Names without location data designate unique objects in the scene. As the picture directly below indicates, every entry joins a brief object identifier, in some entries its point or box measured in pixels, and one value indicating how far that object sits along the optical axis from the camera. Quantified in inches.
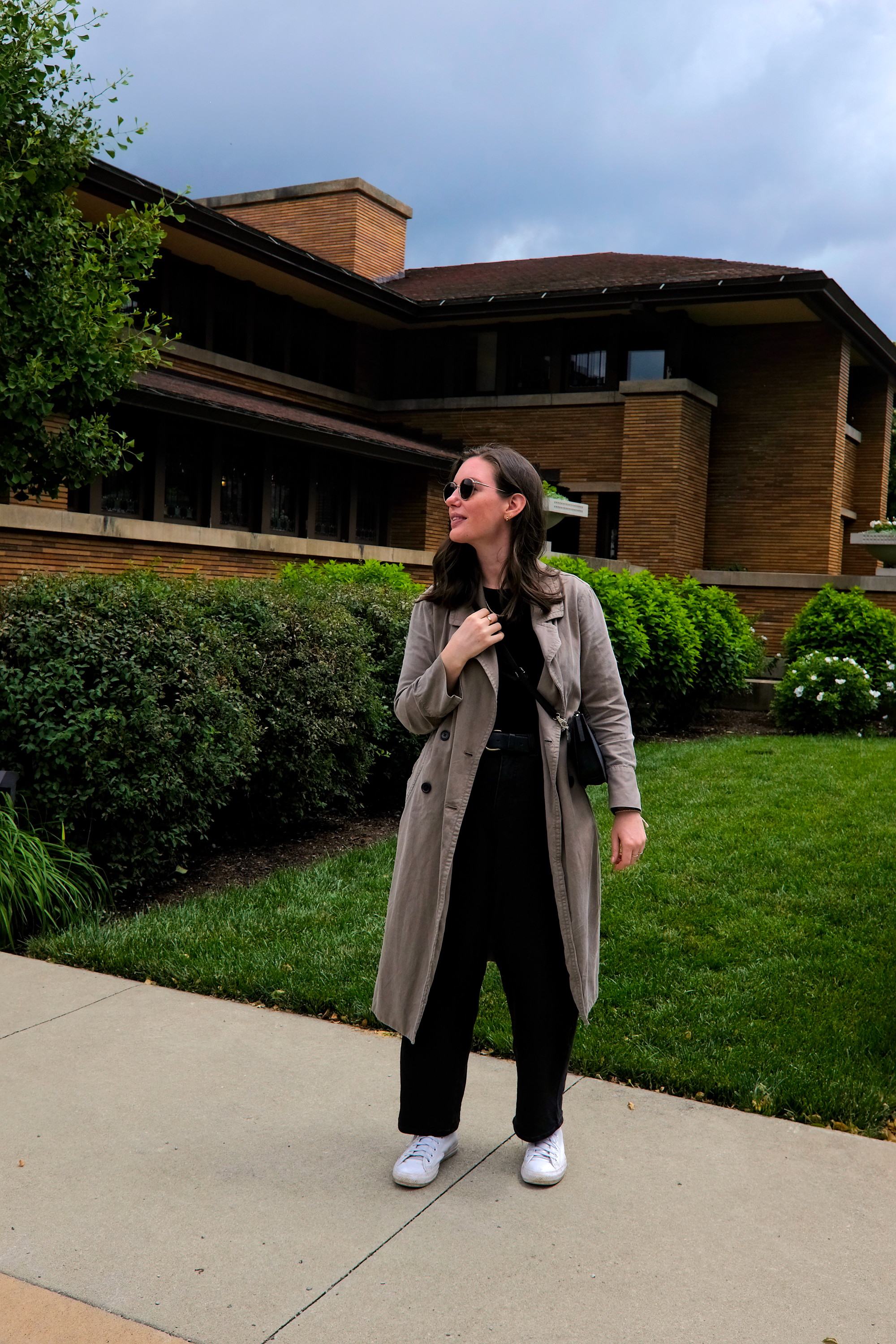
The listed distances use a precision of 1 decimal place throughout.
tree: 303.7
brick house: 839.1
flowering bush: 534.6
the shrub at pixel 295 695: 289.3
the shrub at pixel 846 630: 567.8
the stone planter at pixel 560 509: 772.0
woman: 127.6
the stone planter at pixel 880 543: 726.5
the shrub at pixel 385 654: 340.5
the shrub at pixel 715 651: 553.9
